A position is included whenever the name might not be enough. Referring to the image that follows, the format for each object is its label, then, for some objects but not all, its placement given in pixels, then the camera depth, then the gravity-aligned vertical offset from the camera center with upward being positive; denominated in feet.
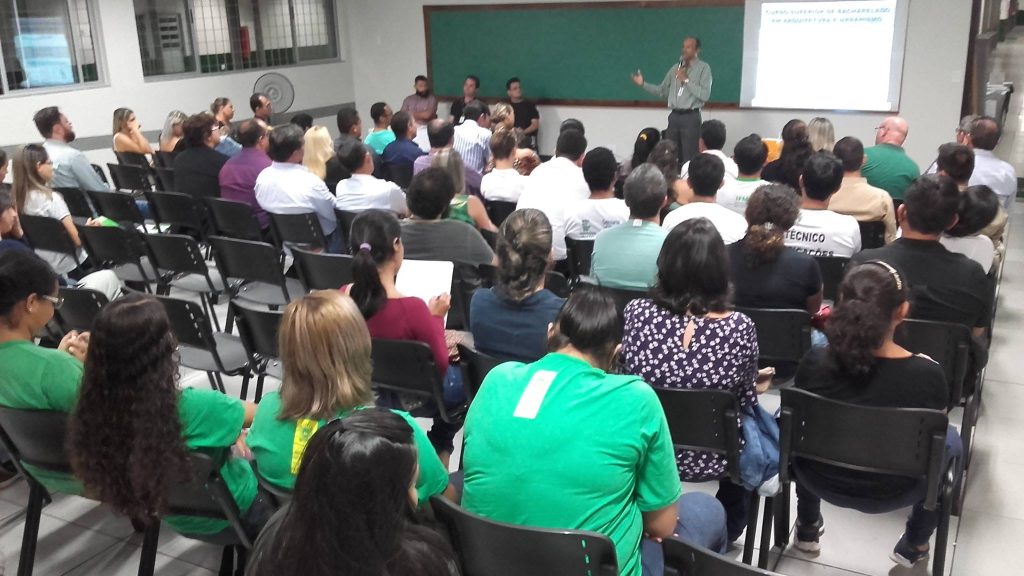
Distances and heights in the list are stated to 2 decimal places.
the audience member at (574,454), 5.71 -2.59
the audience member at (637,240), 11.60 -2.38
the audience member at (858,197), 14.93 -2.41
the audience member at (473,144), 22.24 -1.95
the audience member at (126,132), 24.04 -1.49
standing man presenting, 29.09 -1.03
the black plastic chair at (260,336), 10.28 -3.19
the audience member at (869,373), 7.43 -2.77
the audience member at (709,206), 12.85 -2.15
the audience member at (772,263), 10.46 -2.47
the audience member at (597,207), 13.85 -2.33
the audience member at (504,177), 17.61 -2.23
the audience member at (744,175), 15.48 -2.14
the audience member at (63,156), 19.48 -1.71
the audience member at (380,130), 24.04 -1.67
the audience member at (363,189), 16.40 -2.24
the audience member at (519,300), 9.32 -2.53
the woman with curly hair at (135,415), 6.77 -2.67
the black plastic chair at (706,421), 7.67 -3.24
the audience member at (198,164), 19.51 -1.96
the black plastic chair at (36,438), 7.43 -3.16
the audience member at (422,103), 35.19 -1.34
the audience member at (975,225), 11.91 -2.37
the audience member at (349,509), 4.06 -2.06
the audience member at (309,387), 6.54 -2.38
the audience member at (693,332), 7.89 -2.48
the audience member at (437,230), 12.57 -2.36
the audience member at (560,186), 15.07 -2.16
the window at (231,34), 31.58 +1.62
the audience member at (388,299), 9.41 -2.50
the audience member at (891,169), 17.95 -2.32
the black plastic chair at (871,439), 7.14 -3.26
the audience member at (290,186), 16.63 -2.16
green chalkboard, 30.73 +0.74
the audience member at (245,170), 18.48 -2.01
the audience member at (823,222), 12.64 -2.41
